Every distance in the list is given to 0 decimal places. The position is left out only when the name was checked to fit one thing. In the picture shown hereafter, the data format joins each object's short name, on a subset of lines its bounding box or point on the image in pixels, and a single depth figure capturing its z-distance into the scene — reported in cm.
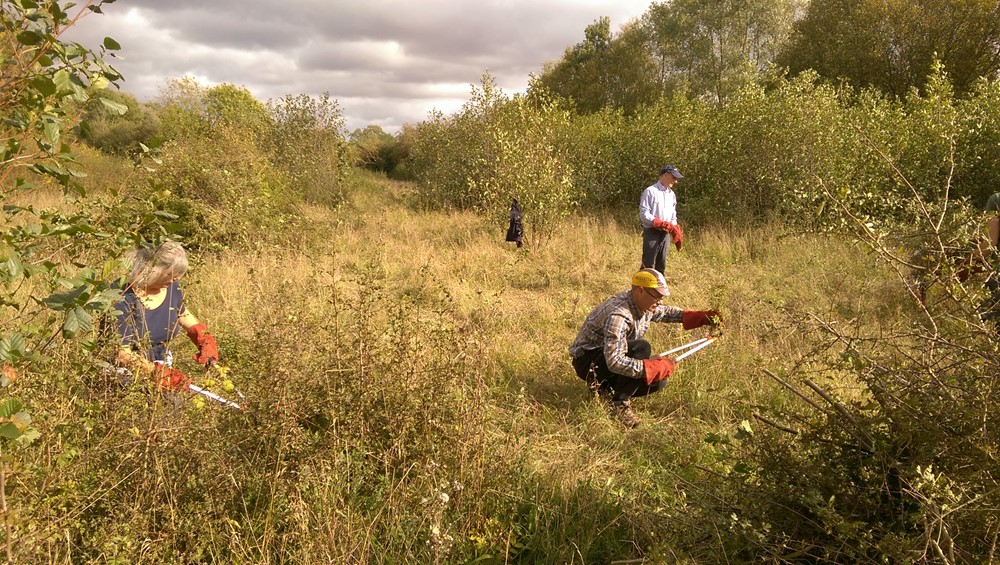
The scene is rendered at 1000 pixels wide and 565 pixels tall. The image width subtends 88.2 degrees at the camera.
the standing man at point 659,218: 643
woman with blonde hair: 258
